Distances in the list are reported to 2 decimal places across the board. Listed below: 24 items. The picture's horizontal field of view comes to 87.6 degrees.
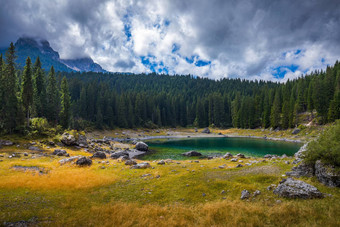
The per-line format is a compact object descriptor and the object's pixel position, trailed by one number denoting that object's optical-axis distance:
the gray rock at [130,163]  27.60
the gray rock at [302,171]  15.75
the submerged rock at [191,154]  45.80
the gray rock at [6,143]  36.94
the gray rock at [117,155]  38.18
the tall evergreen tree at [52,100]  69.38
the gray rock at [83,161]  26.45
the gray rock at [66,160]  26.82
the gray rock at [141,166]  25.00
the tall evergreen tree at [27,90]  49.78
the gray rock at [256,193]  12.85
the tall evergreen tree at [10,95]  42.97
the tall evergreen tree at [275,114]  99.44
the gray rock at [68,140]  46.19
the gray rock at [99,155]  36.09
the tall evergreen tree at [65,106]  71.31
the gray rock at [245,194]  12.73
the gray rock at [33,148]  37.36
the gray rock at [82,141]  48.81
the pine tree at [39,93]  65.94
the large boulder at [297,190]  11.42
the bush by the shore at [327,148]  13.17
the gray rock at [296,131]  85.13
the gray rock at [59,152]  35.93
